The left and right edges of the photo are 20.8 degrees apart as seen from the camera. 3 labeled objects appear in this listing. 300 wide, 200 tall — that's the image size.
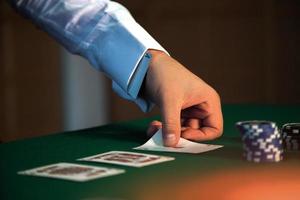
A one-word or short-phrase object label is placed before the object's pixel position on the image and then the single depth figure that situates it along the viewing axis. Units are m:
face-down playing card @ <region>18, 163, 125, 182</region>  0.77
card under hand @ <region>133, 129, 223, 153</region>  0.92
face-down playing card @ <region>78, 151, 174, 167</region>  0.84
